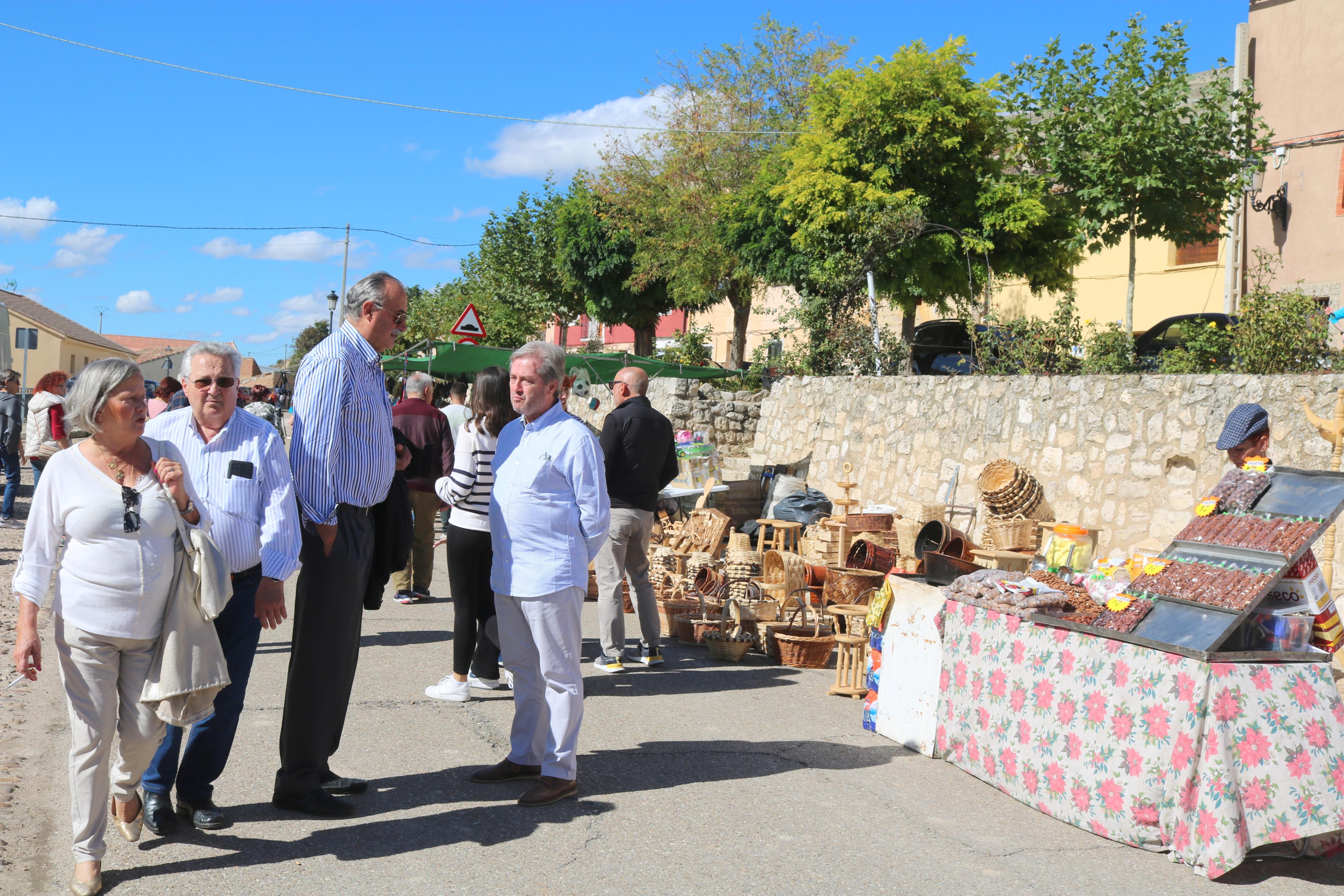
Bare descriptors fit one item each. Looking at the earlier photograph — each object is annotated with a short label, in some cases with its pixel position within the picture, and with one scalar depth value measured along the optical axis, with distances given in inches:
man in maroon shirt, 356.8
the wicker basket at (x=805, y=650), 305.1
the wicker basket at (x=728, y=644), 308.2
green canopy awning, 661.3
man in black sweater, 284.7
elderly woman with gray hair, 138.6
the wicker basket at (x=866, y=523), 392.5
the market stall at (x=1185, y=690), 161.8
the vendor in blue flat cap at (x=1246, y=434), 199.6
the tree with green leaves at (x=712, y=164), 1121.4
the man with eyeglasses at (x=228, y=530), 159.5
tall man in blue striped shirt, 166.9
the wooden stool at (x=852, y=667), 271.0
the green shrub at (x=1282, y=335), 330.3
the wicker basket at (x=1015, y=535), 370.9
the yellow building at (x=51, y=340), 2541.8
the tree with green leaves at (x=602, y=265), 1282.0
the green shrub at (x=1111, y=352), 402.3
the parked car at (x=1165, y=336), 383.2
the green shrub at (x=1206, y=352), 367.6
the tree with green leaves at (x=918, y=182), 701.3
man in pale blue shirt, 181.6
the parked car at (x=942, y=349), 669.9
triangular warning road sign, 584.1
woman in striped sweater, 242.4
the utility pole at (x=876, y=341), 575.8
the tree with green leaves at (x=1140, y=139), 540.4
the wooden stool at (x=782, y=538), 426.3
